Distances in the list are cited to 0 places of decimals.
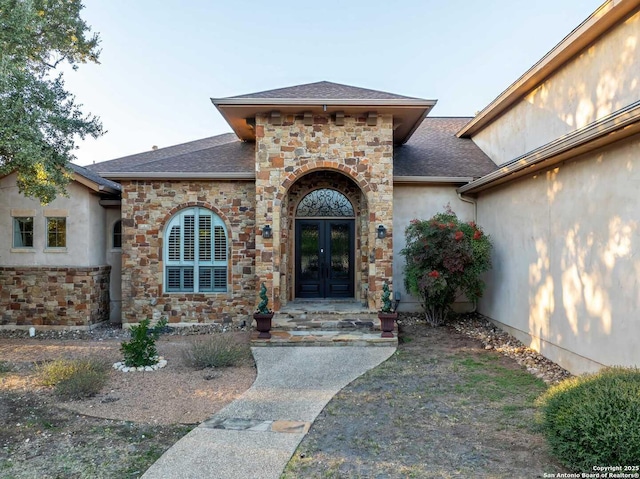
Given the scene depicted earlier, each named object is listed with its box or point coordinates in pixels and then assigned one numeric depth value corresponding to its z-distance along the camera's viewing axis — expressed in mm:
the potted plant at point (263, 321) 8141
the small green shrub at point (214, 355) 6855
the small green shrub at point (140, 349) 6785
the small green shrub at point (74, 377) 5495
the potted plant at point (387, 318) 8156
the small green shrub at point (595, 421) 3080
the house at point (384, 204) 5738
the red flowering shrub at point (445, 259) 8805
